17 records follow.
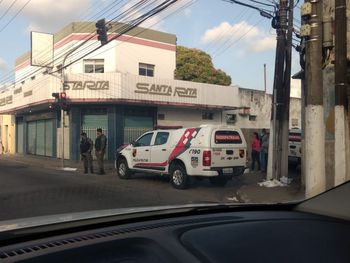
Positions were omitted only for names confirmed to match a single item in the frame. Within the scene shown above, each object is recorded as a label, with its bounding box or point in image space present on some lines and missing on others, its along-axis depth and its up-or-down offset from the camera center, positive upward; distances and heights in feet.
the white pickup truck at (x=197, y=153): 51.08 -1.78
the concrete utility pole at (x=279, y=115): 52.70 +2.12
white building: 93.91 +7.47
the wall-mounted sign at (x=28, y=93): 105.58 +8.73
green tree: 152.87 +19.88
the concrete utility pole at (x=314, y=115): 34.35 +1.38
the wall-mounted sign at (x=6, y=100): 121.70 +8.46
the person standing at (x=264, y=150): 67.72 -1.84
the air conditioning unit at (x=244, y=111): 116.01 +5.41
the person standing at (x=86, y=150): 71.77 -1.95
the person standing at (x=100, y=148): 70.64 -1.65
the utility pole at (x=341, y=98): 34.73 +2.52
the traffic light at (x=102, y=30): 71.41 +14.43
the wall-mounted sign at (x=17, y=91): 113.91 +9.97
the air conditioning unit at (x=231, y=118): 115.24 +3.94
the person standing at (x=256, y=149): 72.27 -1.80
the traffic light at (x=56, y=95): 82.74 +6.36
